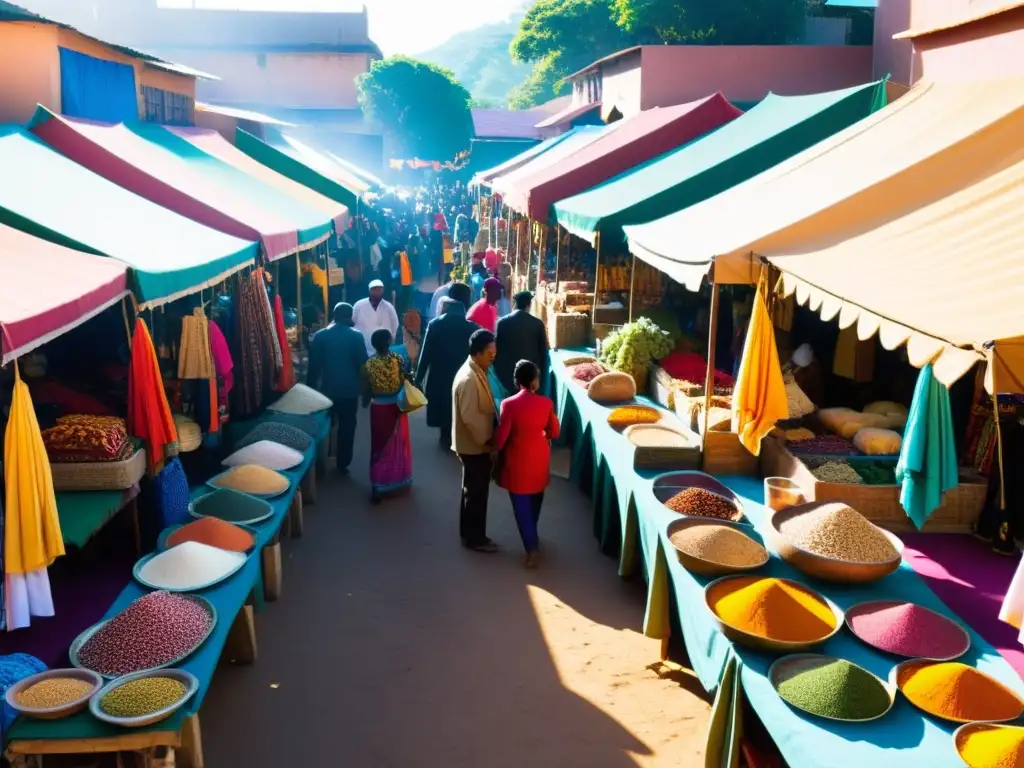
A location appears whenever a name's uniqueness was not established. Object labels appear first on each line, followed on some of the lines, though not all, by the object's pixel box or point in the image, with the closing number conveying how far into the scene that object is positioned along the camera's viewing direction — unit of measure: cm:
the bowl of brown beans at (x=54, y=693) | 369
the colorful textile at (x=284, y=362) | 856
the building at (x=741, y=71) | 1834
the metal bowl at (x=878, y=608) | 381
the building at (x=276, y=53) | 4169
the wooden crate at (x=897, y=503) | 516
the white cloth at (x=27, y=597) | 425
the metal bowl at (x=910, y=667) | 339
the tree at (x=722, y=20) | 2825
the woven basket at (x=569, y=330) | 1029
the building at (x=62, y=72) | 889
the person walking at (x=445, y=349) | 880
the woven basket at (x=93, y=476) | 529
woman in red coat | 628
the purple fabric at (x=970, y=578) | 414
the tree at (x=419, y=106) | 3941
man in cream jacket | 650
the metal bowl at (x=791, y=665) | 372
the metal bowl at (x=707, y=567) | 461
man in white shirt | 956
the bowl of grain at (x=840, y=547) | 441
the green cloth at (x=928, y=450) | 459
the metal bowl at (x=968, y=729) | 322
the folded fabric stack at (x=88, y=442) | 534
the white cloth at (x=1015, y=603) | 347
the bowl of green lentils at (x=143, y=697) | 368
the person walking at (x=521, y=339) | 880
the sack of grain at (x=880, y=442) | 574
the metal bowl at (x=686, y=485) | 580
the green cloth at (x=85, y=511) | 479
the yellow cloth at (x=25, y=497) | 423
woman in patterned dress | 761
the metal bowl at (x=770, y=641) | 388
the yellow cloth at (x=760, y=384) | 568
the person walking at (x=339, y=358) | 827
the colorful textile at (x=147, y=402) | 556
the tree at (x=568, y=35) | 4412
